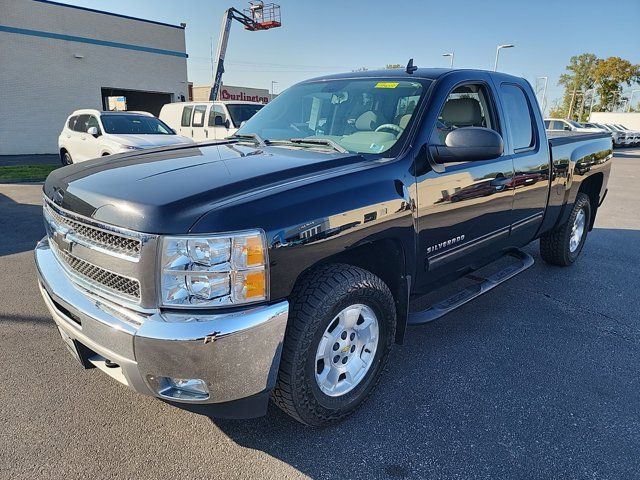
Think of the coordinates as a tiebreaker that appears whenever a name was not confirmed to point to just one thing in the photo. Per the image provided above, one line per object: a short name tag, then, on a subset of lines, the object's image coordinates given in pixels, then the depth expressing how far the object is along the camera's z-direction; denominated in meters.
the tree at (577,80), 57.06
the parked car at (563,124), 23.14
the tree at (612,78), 52.00
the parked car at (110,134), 9.85
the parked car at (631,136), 32.08
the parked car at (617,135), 30.53
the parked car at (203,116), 12.33
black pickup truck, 1.87
